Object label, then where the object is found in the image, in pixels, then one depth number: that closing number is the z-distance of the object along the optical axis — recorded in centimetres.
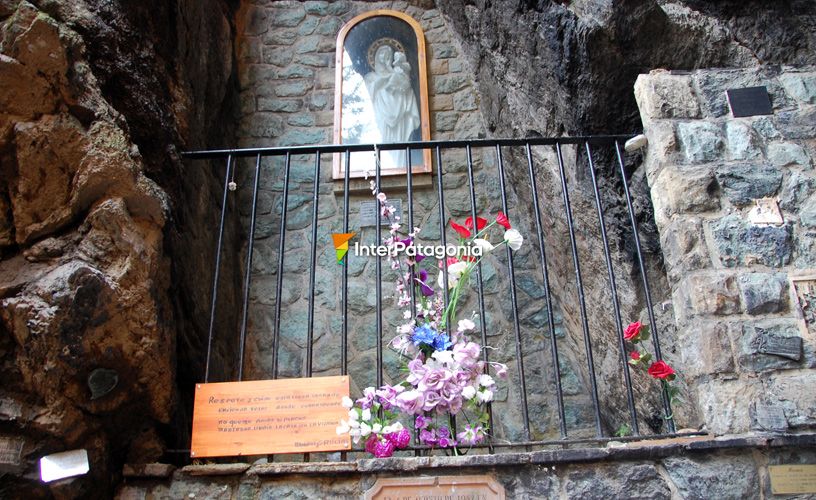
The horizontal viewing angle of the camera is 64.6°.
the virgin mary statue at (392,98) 404
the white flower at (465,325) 209
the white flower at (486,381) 204
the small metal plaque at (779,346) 201
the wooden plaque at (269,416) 202
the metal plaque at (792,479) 187
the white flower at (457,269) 227
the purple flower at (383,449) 199
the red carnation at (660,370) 211
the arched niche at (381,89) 399
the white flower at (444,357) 205
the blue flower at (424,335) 211
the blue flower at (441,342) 210
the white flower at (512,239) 228
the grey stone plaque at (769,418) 193
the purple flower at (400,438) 199
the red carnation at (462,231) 235
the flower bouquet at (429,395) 201
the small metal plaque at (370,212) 379
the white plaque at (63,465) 189
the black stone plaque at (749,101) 241
